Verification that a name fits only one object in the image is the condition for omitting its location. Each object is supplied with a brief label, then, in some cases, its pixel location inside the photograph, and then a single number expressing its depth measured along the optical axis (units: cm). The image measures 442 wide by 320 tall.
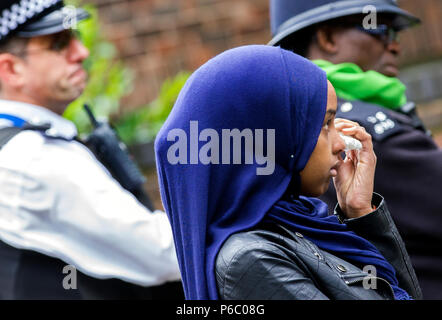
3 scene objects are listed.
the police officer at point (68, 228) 536
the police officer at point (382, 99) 522
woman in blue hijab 353
